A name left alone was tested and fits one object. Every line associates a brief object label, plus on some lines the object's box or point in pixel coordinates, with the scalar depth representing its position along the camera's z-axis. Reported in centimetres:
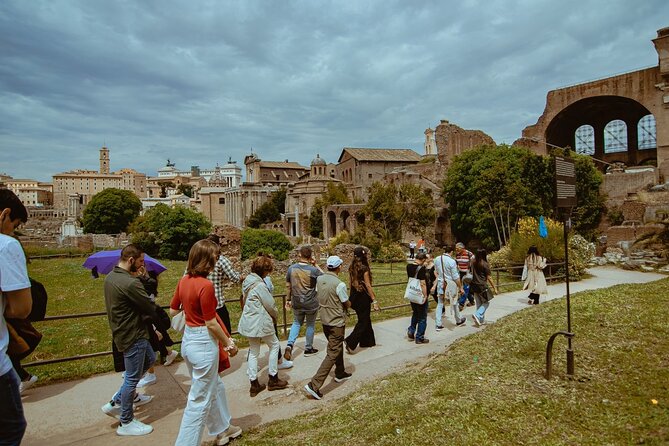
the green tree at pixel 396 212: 3588
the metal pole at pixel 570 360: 470
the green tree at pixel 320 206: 5953
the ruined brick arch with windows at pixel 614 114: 3484
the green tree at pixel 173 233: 3878
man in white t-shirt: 257
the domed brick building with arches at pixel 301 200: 6644
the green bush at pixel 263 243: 3522
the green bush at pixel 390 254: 2986
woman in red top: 381
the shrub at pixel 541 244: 1588
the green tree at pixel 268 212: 8038
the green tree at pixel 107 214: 6975
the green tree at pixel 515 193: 2939
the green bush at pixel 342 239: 3719
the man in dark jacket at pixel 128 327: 442
